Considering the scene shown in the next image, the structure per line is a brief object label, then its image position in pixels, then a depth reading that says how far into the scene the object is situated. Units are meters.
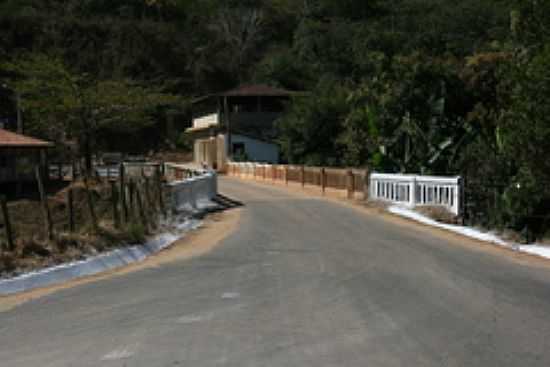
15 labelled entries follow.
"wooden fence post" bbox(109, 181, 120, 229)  15.62
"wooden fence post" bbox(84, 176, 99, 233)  14.65
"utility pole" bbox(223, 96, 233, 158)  57.69
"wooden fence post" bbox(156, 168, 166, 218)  19.73
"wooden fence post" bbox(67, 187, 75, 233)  14.09
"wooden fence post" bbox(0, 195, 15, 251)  11.93
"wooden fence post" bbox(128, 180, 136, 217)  16.94
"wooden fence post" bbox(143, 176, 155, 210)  18.50
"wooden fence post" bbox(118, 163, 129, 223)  16.33
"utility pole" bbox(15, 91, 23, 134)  43.99
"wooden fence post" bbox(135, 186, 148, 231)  16.97
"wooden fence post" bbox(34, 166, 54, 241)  13.20
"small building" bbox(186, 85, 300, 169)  57.75
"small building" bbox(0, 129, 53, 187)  46.94
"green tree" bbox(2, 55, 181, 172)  41.16
